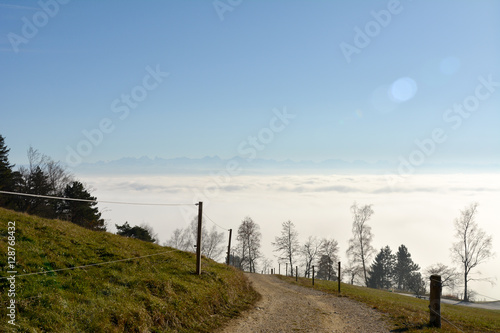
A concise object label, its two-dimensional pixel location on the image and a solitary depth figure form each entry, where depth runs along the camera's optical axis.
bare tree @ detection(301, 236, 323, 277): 89.93
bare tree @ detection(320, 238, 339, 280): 89.31
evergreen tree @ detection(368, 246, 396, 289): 110.66
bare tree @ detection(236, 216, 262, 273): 92.43
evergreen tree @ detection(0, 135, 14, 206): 45.25
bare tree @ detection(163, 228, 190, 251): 118.28
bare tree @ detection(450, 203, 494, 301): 60.78
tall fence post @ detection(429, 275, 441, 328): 12.87
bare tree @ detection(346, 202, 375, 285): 70.56
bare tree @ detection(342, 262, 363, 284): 80.38
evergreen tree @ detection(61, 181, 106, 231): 47.22
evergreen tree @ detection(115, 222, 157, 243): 53.25
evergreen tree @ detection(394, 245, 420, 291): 111.18
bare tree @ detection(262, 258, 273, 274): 115.91
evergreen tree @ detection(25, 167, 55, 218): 46.38
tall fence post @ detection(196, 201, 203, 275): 20.00
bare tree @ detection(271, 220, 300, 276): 88.88
